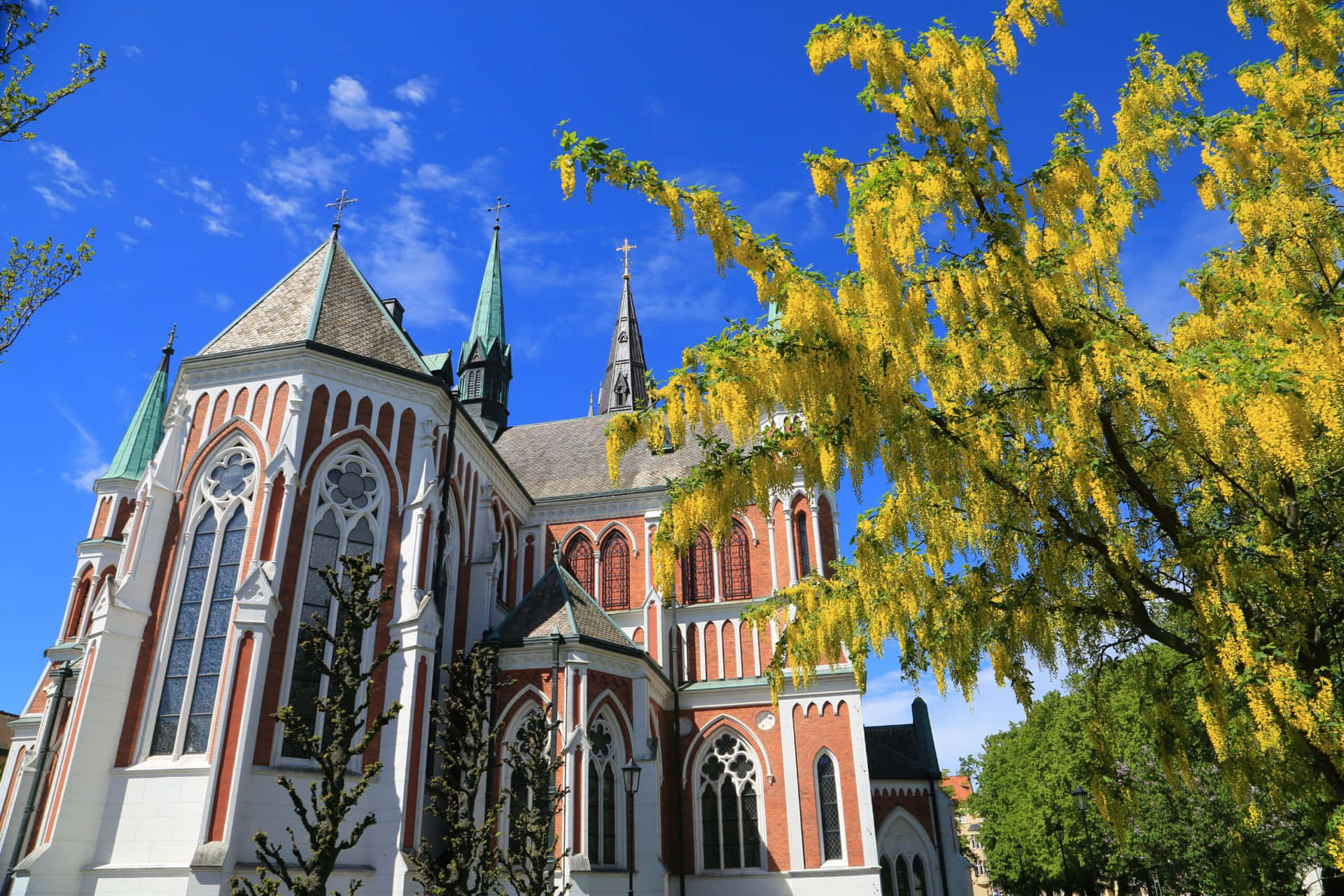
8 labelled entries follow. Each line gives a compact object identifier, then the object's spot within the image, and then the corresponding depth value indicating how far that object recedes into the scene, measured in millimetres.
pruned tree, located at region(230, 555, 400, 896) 9281
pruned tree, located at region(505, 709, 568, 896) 15046
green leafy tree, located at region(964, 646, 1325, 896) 9148
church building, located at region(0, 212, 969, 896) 16891
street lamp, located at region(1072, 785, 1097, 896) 23861
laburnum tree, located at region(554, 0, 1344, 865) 7887
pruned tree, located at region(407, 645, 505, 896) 13297
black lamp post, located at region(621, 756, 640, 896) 18891
